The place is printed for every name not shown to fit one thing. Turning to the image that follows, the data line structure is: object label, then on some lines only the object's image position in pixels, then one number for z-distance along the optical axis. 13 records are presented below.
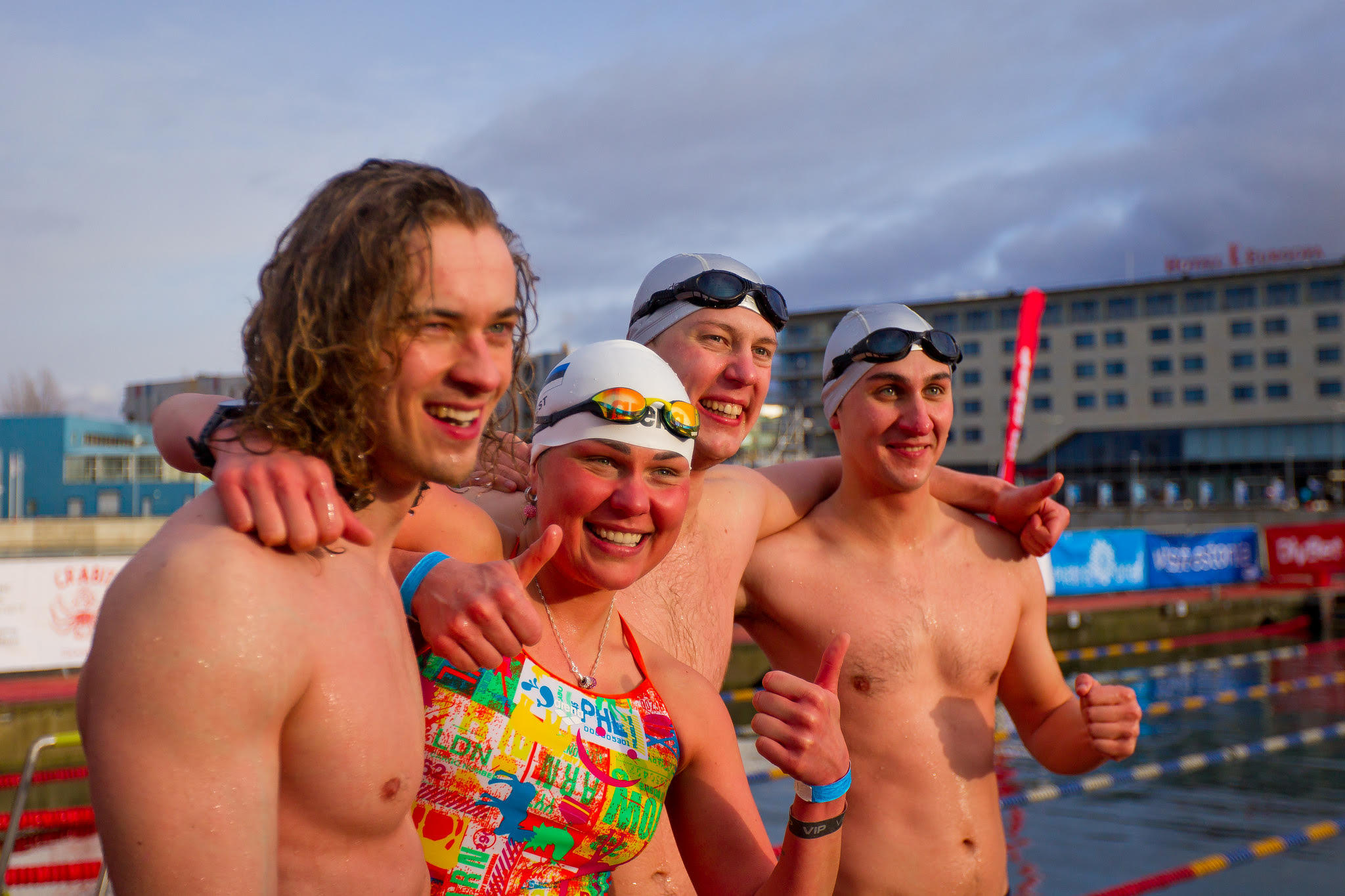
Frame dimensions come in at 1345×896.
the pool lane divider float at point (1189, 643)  16.36
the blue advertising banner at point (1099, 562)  17.02
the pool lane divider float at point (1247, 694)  12.27
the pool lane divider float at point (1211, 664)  14.71
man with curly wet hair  1.28
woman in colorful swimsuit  1.95
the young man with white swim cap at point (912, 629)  3.31
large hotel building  60.41
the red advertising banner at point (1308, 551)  20.42
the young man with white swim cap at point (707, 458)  2.95
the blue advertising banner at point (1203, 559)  18.58
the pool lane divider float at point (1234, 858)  5.66
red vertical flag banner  10.99
